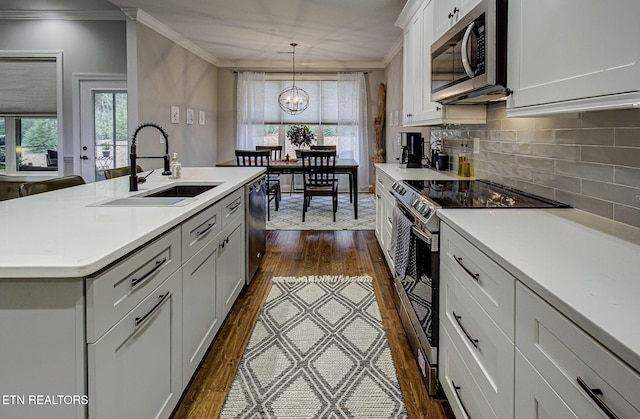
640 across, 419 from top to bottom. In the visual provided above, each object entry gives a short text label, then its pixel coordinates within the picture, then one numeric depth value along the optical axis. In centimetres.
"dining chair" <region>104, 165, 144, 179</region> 348
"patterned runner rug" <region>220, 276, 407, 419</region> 185
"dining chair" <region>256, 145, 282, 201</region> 793
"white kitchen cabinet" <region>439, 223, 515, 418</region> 115
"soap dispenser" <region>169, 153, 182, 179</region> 306
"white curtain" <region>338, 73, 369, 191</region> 881
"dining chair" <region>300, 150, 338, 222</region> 588
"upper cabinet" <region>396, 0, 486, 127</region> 288
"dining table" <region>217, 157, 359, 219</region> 608
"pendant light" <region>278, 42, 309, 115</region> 818
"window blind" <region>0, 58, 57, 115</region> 566
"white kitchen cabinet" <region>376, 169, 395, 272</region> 352
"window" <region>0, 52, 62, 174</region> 566
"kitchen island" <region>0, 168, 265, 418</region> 104
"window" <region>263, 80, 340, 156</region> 899
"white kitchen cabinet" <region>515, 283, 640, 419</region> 69
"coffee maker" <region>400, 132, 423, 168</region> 430
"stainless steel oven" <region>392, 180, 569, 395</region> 189
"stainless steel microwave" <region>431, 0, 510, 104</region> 182
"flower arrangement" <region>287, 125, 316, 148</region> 756
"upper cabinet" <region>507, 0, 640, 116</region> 106
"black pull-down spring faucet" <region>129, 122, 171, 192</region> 233
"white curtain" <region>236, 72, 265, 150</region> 885
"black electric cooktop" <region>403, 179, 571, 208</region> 193
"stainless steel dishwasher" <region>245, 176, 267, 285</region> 324
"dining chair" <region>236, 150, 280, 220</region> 601
